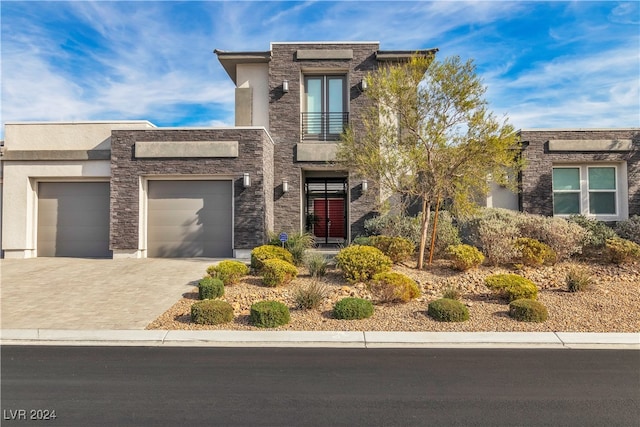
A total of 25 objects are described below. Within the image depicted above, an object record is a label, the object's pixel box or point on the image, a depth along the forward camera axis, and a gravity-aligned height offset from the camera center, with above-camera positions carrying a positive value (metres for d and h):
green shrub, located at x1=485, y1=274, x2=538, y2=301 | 8.64 -1.35
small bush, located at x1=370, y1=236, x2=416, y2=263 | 11.84 -0.72
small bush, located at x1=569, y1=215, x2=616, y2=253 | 12.38 -0.39
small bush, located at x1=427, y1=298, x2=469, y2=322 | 7.88 -1.68
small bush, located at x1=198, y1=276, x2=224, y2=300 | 9.25 -1.49
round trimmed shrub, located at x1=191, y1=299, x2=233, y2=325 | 7.83 -1.72
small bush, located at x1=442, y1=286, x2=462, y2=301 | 8.93 -1.54
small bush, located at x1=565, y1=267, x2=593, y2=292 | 9.41 -1.33
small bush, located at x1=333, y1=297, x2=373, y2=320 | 8.01 -1.68
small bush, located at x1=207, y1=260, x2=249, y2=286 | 10.38 -1.26
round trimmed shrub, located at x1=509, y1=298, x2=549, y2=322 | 7.84 -1.67
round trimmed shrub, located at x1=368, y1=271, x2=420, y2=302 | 8.77 -1.40
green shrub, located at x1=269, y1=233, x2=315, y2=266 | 12.33 -0.69
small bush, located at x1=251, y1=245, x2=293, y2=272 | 11.39 -0.92
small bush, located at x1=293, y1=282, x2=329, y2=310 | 8.49 -1.54
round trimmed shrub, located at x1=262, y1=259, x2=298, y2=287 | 10.13 -1.24
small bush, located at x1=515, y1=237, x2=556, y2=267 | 11.12 -0.81
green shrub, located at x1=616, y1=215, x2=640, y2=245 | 13.01 -0.22
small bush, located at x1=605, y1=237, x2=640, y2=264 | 11.09 -0.76
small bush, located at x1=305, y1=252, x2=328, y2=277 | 10.98 -1.17
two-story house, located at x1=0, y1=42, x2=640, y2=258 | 14.52 +1.80
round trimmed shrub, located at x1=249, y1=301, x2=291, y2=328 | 7.70 -1.72
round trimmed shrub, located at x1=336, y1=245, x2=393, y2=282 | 10.20 -1.03
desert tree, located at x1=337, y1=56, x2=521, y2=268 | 10.70 +2.11
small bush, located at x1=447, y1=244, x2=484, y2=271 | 10.87 -0.91
